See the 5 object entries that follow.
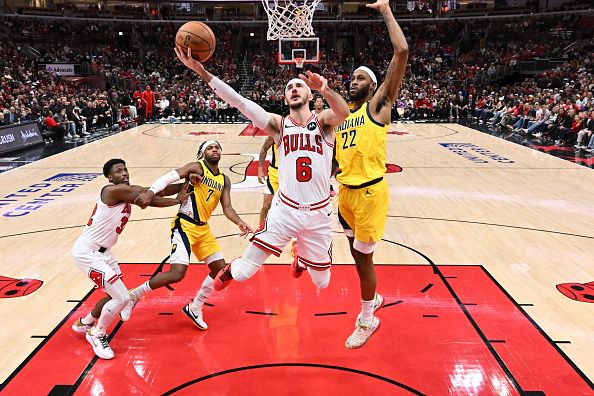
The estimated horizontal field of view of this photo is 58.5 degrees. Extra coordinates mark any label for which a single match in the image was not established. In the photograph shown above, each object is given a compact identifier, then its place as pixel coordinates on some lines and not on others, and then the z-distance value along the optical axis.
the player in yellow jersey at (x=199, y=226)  4.47
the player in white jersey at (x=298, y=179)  3.85
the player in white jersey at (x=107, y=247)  4.14
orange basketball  4.18
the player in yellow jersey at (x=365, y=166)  4.06
